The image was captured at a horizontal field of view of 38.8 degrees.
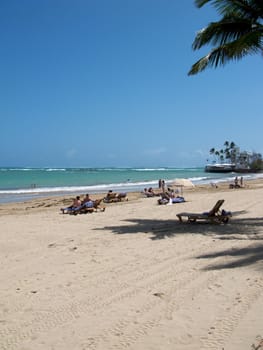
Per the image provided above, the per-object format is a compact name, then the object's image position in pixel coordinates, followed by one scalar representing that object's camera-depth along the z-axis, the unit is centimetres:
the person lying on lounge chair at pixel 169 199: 1772
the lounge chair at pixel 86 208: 1449
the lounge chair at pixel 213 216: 1049
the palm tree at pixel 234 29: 930
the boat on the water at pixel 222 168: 10488
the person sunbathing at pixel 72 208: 1482
